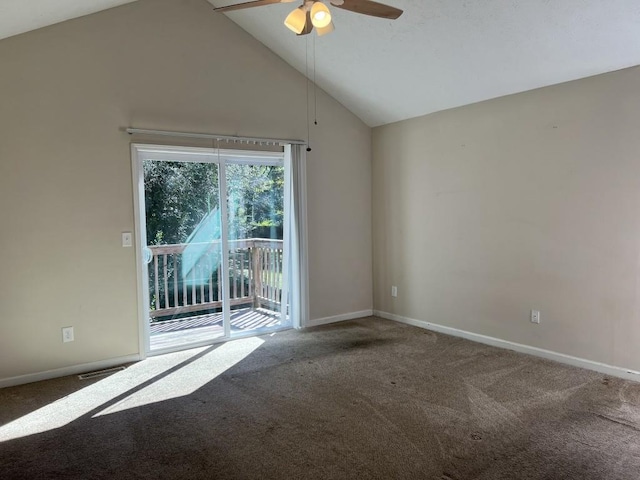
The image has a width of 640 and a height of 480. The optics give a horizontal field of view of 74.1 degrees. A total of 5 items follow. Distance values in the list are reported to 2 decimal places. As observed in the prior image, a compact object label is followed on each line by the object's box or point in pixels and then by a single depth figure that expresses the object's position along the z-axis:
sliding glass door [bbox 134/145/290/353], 4.16
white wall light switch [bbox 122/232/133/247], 3.88
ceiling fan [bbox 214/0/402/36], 2.45
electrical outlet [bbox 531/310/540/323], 3.87
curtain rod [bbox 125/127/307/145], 3.90
